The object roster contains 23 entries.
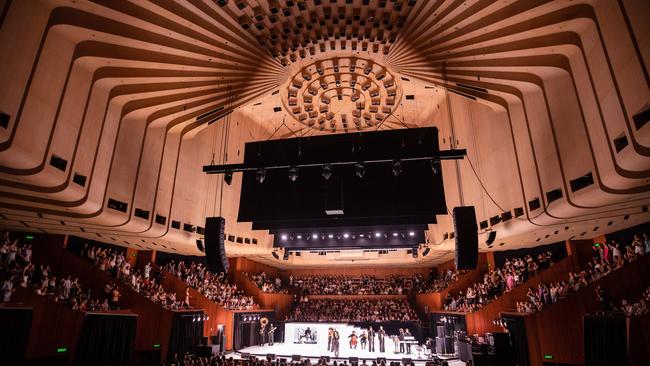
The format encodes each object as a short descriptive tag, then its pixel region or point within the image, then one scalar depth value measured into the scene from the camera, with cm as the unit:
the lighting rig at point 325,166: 1030
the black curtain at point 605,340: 867
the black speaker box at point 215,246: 1088
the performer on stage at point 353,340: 1822
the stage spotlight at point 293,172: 1104
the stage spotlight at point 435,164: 1057
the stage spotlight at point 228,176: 1140
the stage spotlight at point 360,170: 1115
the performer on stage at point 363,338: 1875
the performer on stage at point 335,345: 1659
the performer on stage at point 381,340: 1825
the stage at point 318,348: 1621
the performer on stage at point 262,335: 2038
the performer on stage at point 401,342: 1717
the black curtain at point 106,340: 1105
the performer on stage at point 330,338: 1806
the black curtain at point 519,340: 1164
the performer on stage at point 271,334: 2036
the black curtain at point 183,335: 1379
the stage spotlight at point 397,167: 1064
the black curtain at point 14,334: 885
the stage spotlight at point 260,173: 1116
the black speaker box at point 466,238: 912
